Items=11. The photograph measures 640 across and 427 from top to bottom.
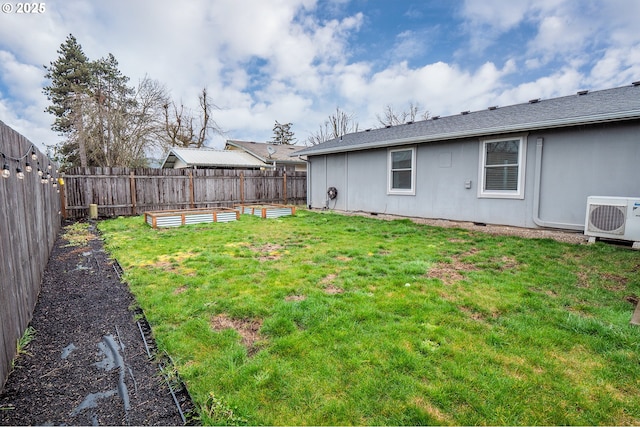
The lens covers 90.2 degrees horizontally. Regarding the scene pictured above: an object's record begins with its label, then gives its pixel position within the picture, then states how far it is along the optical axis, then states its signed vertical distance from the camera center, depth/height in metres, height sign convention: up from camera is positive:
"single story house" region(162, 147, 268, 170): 15.11 +1.60
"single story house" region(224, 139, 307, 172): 17.56 +2.10
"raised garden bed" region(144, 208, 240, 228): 8.12 -0.70
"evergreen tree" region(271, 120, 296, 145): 39.38 +7.19
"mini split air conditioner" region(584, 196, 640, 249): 5.05 -0.45
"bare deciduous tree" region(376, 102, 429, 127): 26.41 +6.44
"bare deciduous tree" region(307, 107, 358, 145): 30.08 +6.39
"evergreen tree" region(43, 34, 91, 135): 20.91 +7.47
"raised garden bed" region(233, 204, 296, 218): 9.84 -0.63
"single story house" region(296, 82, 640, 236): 5.66 +0.64
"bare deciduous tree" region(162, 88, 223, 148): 22.70 +4.93
